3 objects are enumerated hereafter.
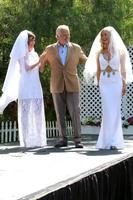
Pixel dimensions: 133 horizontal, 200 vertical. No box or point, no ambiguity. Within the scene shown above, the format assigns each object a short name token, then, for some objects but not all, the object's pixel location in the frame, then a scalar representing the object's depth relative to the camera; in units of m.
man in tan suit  12.01
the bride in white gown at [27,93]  12.29
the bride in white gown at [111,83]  11.63
